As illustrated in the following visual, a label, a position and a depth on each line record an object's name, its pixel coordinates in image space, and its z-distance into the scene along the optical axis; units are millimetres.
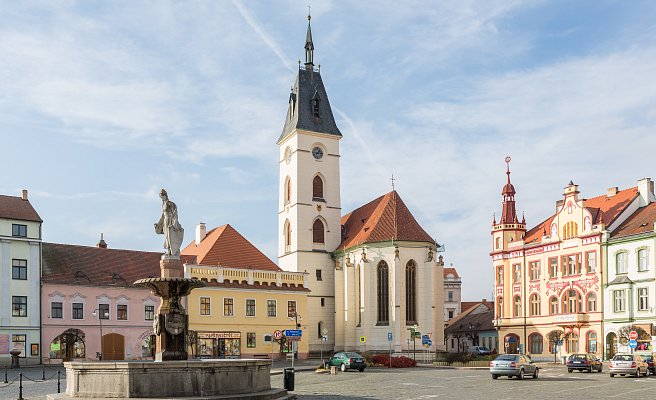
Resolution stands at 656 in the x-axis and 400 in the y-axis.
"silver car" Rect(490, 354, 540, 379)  37469
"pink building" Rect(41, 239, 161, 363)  54812
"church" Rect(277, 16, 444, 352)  66750
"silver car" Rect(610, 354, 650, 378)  40281
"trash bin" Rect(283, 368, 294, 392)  29016
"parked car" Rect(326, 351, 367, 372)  46656
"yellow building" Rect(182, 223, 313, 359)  58094
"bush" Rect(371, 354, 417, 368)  53719
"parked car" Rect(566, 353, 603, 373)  45094
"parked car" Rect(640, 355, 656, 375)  42178
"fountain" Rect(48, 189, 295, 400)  21016
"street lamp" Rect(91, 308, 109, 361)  56281
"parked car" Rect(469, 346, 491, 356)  85362
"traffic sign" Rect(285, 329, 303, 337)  38922
